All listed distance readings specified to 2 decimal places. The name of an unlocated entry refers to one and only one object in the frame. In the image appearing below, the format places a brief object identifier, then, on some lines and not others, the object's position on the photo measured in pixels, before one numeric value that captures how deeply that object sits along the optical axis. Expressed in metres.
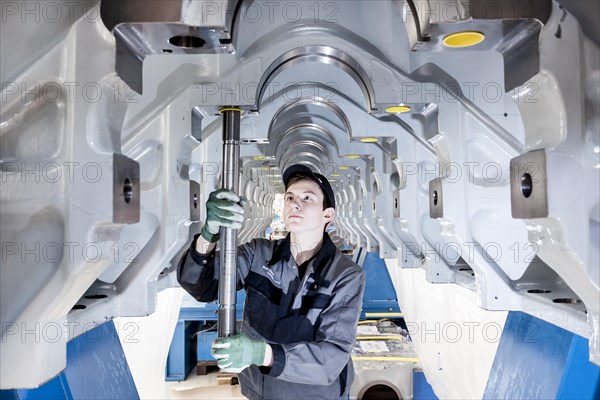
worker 1.52
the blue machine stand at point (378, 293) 4.77
